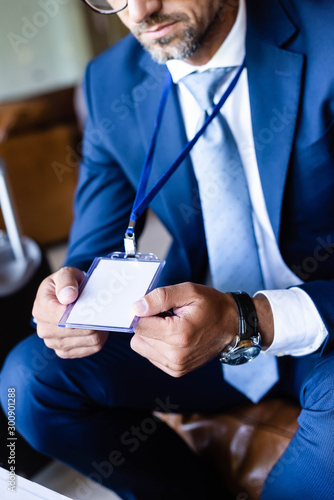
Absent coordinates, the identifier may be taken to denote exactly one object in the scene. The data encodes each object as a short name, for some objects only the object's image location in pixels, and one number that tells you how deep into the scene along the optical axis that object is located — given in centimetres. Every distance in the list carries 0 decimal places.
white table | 75
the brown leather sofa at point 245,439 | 108
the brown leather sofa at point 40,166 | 314
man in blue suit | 96
